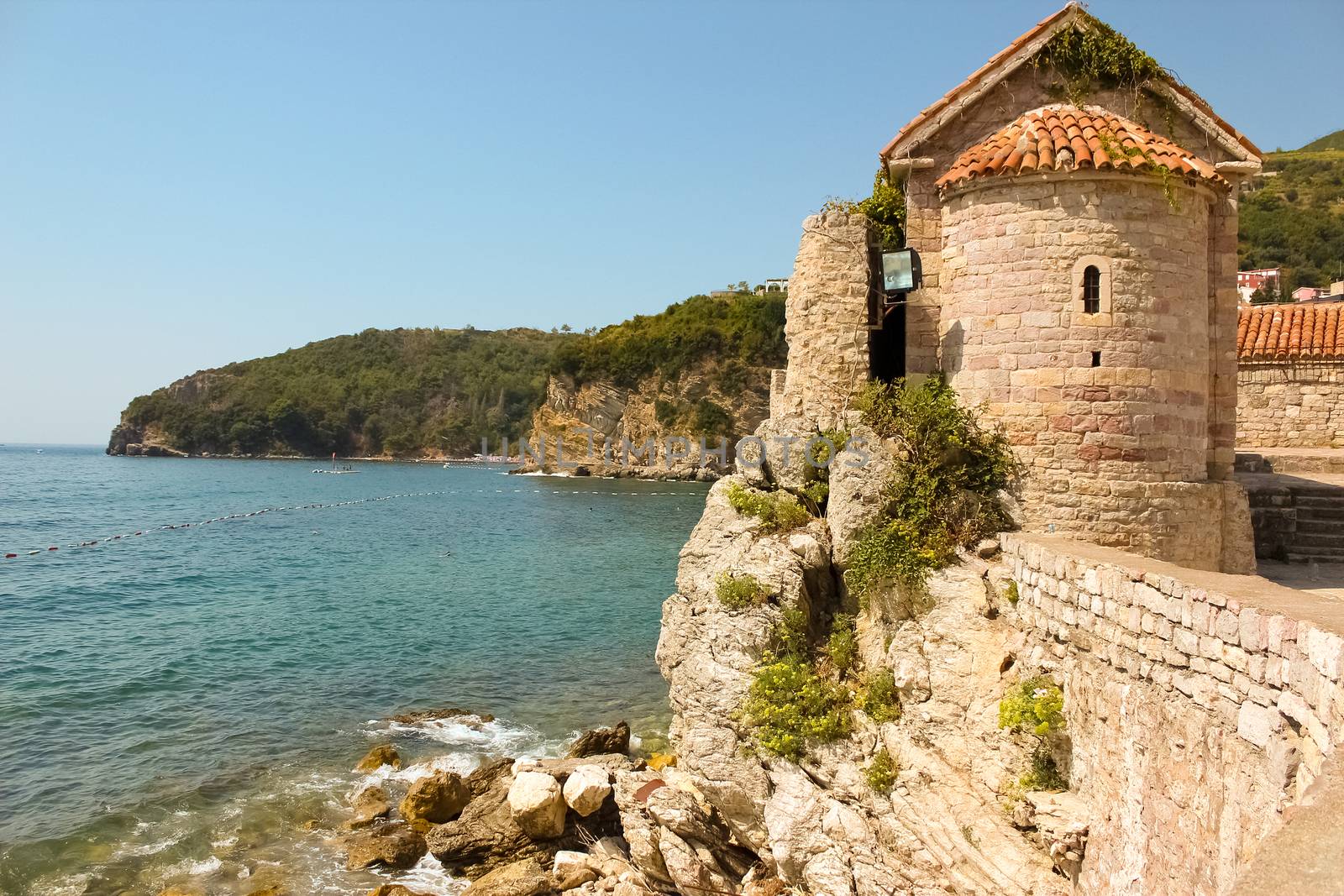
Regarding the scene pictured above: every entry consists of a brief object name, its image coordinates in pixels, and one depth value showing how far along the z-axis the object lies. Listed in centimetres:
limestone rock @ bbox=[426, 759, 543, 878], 1203
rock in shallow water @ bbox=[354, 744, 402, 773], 1512
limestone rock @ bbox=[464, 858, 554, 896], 1085
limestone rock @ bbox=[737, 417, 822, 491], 1145
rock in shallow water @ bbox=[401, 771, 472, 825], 1324
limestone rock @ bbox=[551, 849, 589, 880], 1106
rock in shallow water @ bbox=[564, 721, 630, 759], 1493
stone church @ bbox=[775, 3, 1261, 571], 927
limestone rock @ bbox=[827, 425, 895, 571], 988
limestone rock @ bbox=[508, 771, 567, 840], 1195
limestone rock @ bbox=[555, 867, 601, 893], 1090
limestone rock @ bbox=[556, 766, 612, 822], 1201
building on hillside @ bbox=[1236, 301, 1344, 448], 2036
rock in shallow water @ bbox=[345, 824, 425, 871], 1216
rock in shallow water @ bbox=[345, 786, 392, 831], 1321
